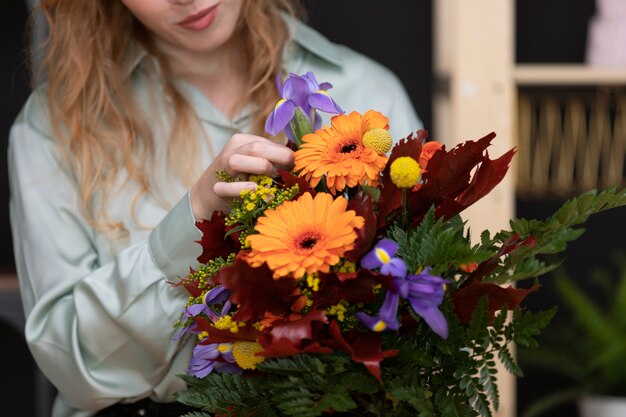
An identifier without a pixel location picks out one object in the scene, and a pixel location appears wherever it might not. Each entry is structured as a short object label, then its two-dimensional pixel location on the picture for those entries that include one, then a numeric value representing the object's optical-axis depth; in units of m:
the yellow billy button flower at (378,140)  1.61
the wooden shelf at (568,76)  2.73
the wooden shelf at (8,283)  2.45
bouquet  1.57
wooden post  2.62
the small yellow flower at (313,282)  1.57
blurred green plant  2.99
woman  2.03
